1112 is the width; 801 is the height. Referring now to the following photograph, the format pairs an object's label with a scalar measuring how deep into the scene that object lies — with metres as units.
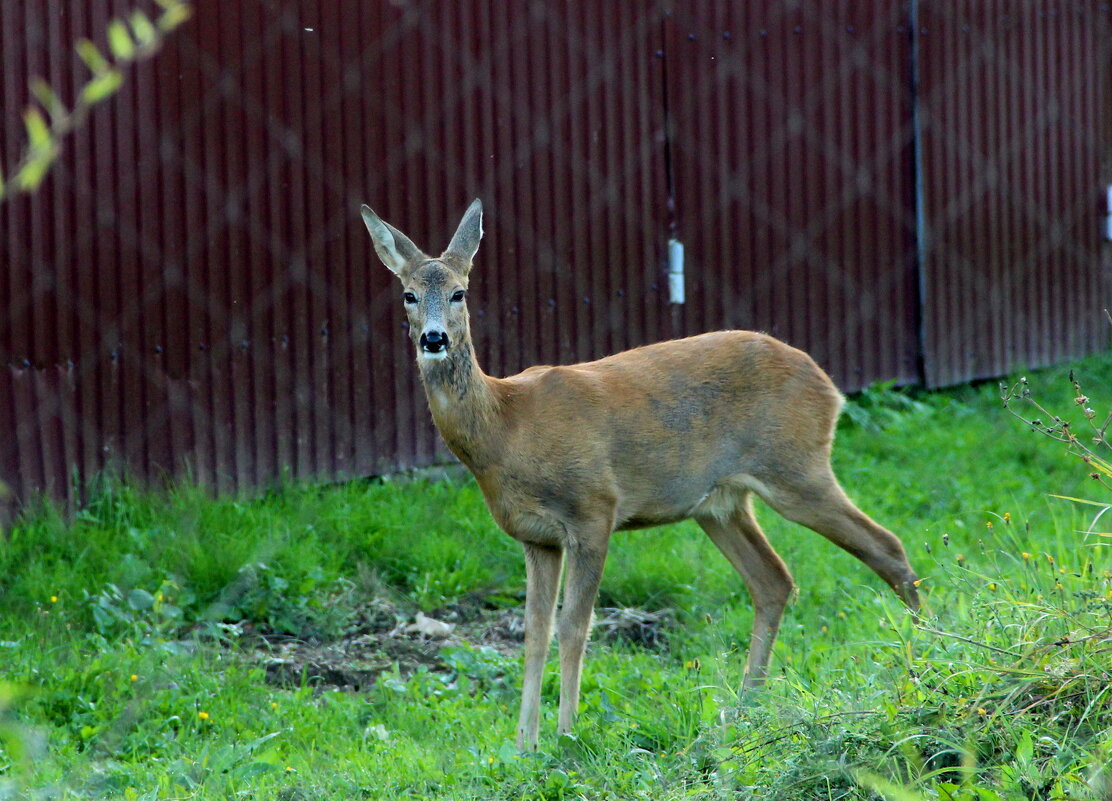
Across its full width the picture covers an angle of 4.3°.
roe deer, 26.27
